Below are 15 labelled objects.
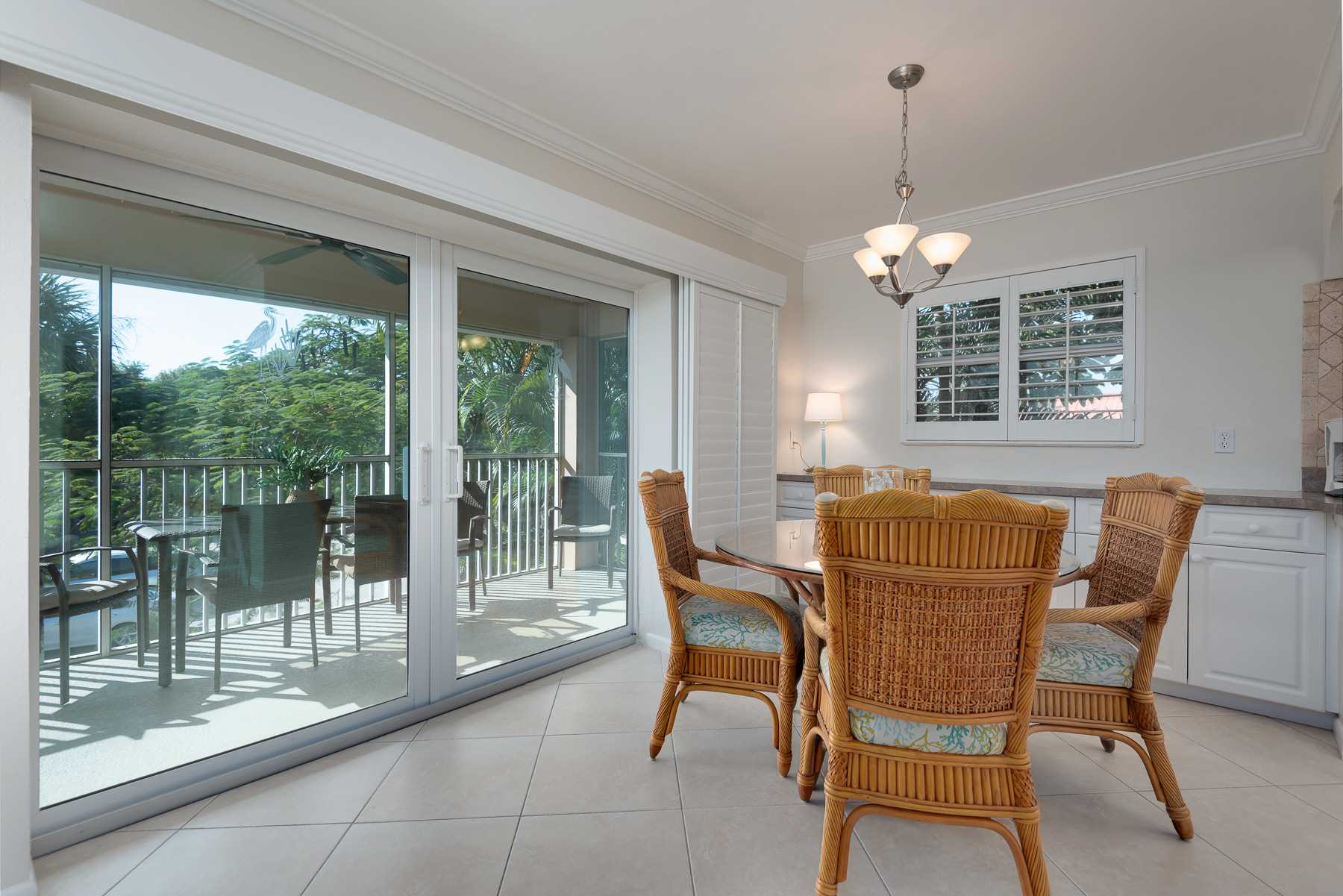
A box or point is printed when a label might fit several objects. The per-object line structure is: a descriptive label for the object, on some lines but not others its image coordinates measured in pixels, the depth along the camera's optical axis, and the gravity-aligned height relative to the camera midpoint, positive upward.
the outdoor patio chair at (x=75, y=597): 1.75 -0.45
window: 3.25 +0.51
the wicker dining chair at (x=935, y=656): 1.27 -0.47
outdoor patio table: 1.91 -0.37
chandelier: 2.24 +0.77
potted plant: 2.18 -0.08
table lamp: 4.05 +0.25
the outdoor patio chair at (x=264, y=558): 2.08 -0.40
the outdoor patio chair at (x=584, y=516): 3.20 -0.38
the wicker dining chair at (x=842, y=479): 3.13 -0.17
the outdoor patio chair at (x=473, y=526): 2.75 -0.37
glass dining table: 1.86 -0.36
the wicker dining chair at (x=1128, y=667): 1.73 -0.65
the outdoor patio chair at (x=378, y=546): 2.40 -0.41
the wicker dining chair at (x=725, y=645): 2.08 -0.70
